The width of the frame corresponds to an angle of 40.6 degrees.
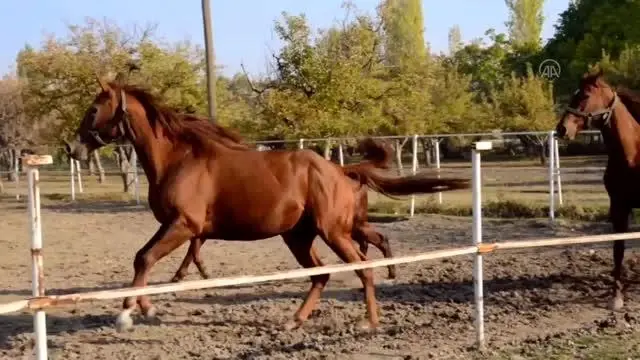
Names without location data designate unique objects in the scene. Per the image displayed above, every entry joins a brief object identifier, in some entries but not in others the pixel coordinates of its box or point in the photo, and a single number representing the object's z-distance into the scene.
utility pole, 20.62
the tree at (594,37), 49.25
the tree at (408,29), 52.83
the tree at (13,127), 39.31
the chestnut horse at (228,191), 7.24
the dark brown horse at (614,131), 8.23
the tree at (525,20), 69.44
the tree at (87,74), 26.42
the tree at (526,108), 39.81
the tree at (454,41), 72.56
